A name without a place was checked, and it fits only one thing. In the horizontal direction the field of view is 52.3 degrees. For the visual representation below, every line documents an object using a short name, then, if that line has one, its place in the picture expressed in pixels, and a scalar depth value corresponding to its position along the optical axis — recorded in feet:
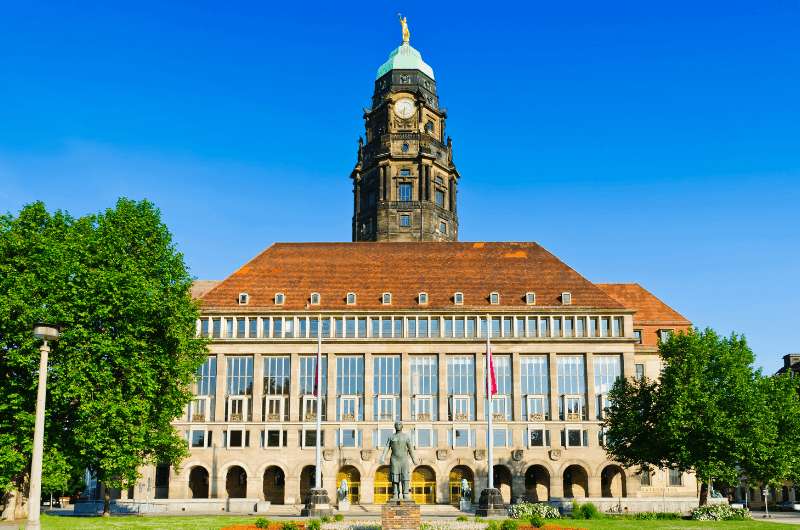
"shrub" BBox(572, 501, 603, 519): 164.82
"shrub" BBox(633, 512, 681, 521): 167.31
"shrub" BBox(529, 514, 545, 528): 122.21
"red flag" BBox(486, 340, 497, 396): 185.78
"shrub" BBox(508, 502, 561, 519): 160.97
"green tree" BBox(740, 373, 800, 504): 185.88
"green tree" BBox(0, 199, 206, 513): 152.35
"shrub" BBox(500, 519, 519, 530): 116.45
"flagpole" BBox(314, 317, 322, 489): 195.52
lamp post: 93.40
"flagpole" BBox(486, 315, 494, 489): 183.97
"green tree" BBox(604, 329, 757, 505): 184.55
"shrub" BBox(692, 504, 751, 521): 163.15
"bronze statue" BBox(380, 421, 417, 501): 124.88
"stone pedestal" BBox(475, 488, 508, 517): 163.94
